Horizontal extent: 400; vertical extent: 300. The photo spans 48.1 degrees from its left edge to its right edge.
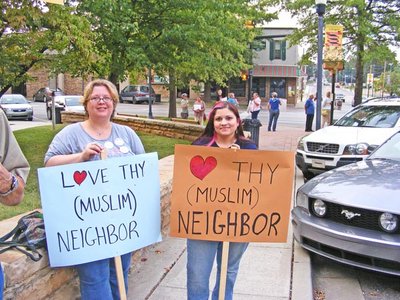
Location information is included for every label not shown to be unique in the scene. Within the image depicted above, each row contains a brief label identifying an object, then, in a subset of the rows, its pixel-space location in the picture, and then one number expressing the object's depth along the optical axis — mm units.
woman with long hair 2994
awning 45625
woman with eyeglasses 2766
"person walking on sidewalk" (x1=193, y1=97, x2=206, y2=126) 22134
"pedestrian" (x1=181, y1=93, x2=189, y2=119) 25375
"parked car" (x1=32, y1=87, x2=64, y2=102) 41094
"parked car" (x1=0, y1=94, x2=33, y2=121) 23797
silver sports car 3916
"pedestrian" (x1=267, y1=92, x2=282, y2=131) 19266
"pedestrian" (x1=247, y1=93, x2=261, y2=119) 21312
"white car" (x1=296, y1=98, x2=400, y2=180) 8367
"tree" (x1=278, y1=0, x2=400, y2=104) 18750
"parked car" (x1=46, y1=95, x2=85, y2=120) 22141
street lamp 12820
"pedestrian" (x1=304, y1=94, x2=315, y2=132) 19359
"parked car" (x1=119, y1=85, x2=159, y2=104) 42156
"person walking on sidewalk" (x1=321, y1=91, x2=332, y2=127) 18888
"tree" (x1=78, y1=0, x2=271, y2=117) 9055
